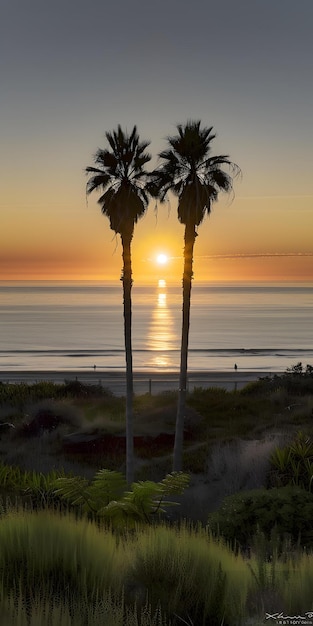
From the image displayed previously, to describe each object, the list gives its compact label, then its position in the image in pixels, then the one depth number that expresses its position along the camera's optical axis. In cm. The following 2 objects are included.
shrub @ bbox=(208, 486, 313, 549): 1188
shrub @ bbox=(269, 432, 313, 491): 1627
